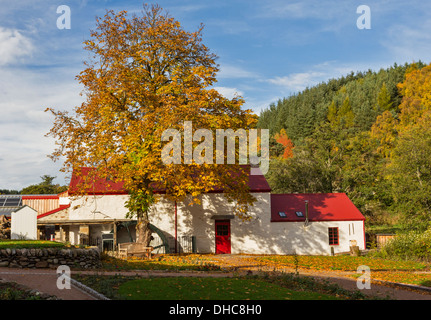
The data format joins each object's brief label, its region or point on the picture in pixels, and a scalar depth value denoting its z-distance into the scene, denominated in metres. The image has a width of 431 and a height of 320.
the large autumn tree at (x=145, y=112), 24.33
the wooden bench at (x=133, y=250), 24.61
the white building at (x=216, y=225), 29.70
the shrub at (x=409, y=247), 26.33
